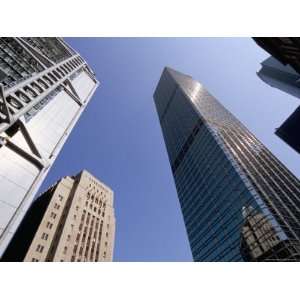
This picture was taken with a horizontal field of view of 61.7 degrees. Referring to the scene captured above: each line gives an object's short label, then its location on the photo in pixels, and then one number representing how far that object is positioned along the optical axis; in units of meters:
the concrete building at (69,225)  59.03
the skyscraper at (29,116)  15.38
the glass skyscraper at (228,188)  45.88
